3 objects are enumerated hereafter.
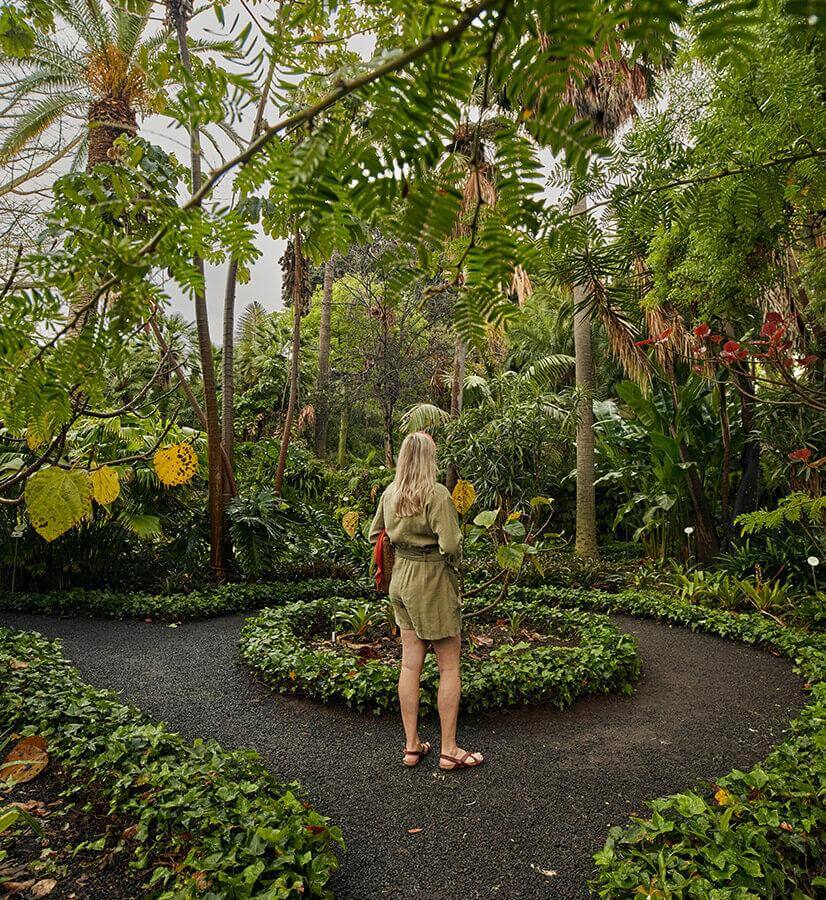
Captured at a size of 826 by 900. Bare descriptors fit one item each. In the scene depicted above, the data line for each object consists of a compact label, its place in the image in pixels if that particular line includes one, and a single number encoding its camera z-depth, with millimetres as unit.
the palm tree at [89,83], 7979
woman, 3377
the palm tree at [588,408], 8531
